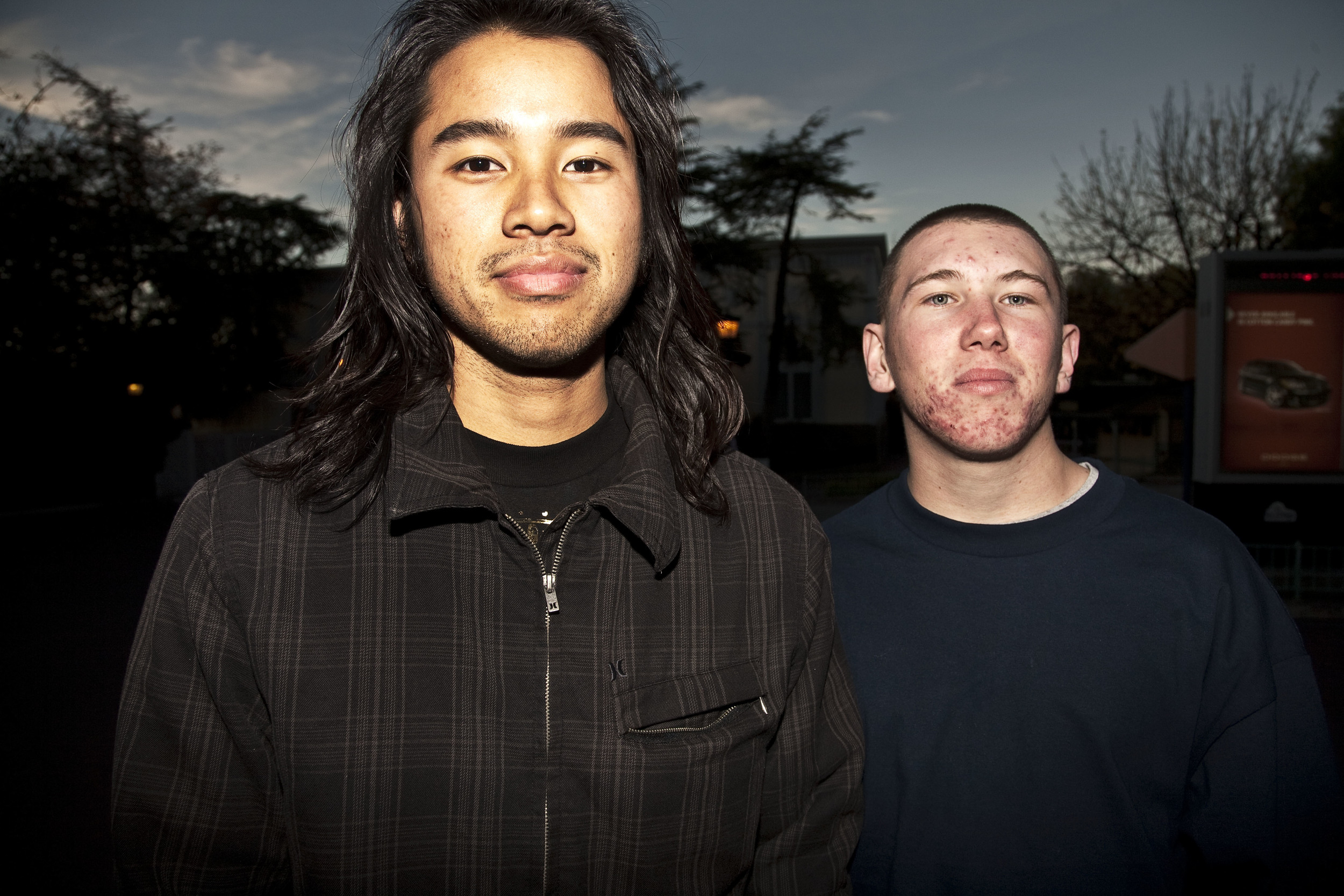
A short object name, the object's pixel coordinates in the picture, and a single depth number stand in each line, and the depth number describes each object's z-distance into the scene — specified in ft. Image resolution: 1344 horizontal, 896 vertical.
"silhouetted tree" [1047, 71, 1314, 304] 59.72
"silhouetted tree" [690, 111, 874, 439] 60.70
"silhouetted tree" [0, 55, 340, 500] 64.44
